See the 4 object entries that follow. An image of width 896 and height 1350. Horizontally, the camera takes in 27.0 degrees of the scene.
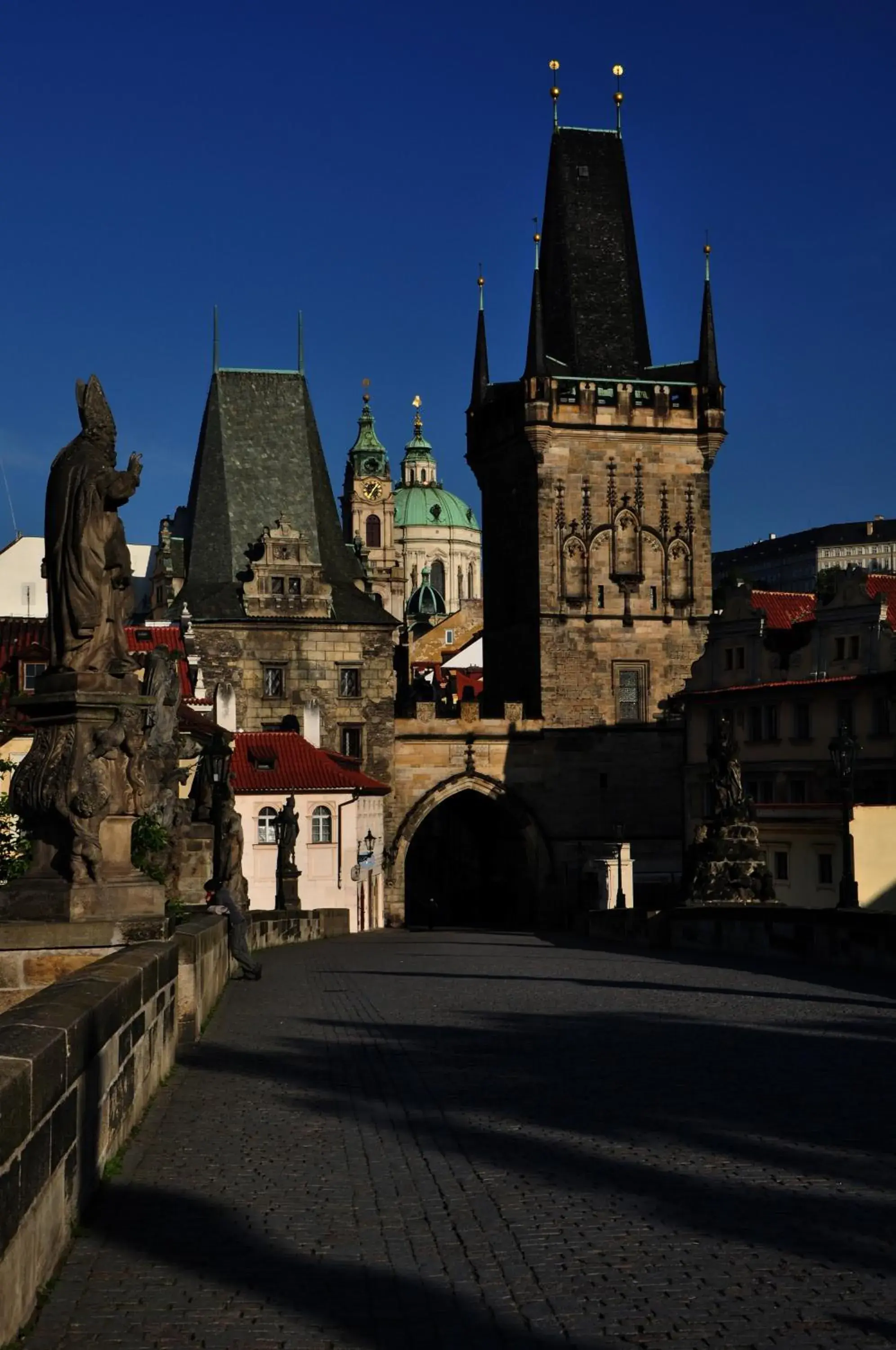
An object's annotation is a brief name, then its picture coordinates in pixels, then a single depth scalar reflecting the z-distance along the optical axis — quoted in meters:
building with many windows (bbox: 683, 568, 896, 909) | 46.47
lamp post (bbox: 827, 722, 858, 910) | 27.20
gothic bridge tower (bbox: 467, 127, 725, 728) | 65.44
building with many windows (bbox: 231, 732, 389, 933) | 51.09
